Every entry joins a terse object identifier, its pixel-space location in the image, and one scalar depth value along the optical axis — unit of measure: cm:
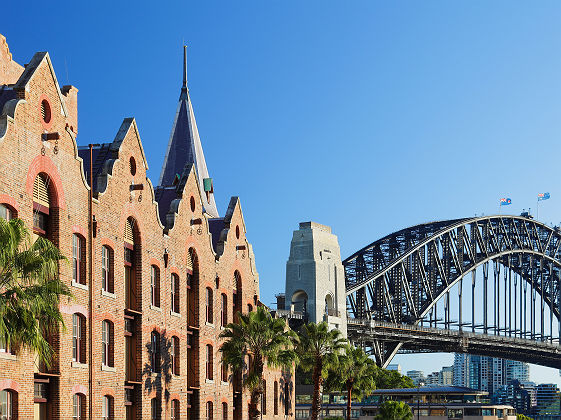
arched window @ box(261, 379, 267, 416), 7931
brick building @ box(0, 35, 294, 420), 4447
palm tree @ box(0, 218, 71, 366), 3131
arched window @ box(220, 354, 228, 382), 7031
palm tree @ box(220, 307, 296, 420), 6400
